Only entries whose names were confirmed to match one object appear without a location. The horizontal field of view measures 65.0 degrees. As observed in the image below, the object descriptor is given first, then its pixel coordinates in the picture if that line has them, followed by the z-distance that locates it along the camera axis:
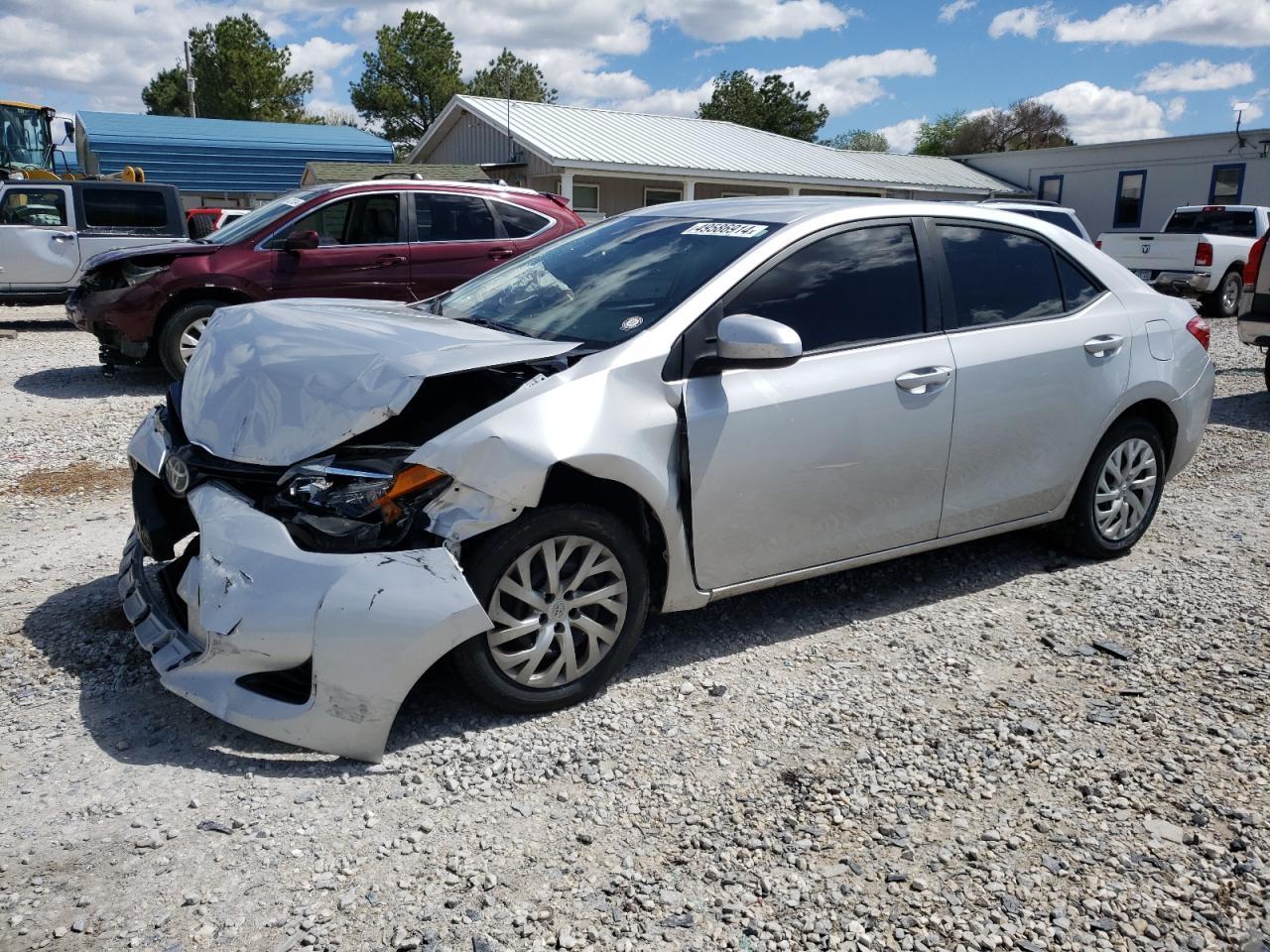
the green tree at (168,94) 66.81
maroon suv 8.70
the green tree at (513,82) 76.86
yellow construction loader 21.78
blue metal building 28.11
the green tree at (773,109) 62.12
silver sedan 2.94
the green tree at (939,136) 78.94
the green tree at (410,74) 66.94
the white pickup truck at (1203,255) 16.94
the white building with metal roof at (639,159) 23.98
